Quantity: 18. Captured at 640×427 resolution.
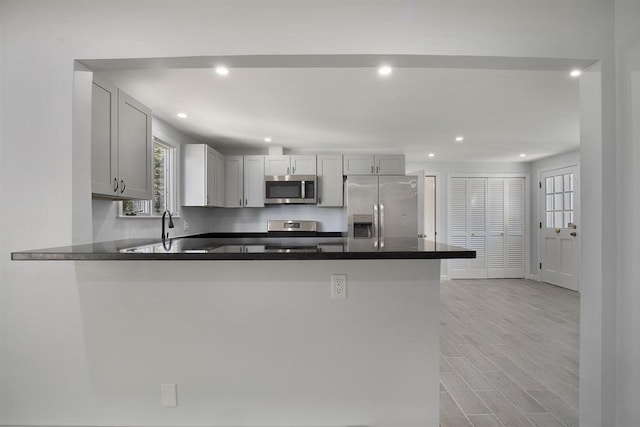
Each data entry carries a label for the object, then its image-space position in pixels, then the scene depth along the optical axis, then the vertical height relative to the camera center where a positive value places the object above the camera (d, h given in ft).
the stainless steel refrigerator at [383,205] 15.88 +0.45
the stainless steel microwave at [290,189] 16.05 +1.24
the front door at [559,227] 17.84 -0.72
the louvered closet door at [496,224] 21.21 -0.63
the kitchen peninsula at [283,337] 5.69 -2.14
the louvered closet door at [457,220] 20.99 -0.37
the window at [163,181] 11.66 +1.29
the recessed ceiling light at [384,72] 7.85 +3.48
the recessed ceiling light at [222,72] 7.80 +3.46
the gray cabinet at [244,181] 16.33 +1.67
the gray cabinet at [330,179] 16.51 +1.78
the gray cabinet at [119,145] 6.43 +1.56
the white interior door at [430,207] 21.13 +0.47
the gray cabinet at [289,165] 16.30 +2.48
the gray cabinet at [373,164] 16.65 +2.56
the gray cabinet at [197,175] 13.44 +1.63
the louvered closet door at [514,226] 21.24 -0.76
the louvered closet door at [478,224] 21.09 -0.63
